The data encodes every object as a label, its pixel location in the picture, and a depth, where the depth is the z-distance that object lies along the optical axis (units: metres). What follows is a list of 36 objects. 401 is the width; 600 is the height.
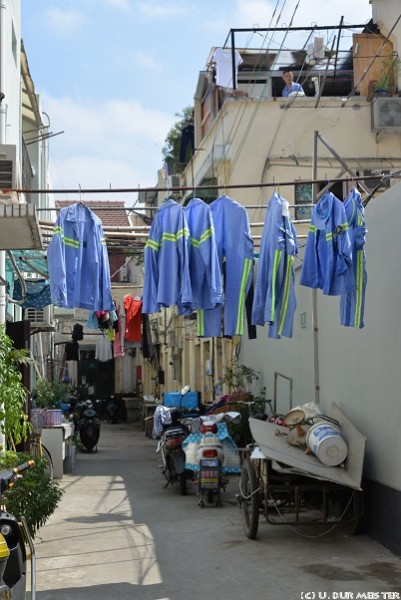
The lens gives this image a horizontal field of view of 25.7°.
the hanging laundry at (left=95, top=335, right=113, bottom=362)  36.62
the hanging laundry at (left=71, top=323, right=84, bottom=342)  25.33
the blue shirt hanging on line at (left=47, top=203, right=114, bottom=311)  8.84
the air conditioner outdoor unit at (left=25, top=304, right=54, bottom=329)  17.56
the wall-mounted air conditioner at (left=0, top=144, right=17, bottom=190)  9.23
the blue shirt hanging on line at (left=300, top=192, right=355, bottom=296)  8.27
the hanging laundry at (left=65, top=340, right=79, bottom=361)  31.66
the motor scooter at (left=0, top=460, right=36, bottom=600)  6.19
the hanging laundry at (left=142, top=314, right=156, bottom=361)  21.78
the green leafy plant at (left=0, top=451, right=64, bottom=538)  8.62
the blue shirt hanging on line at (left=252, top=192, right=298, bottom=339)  8.80
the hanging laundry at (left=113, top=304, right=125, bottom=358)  20.82
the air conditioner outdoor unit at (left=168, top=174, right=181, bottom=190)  27.41
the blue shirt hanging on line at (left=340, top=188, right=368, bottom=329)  8.38
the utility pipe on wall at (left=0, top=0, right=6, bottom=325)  11.02
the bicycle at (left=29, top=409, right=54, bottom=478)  14.28
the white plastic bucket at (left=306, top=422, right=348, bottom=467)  9.41
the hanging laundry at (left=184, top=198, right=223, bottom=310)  8.67
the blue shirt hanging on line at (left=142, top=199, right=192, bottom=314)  8.62
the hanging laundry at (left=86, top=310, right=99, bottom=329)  14.48
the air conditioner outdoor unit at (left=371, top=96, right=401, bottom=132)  20.08
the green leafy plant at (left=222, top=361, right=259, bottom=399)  17.19
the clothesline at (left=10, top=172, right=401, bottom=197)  8.17
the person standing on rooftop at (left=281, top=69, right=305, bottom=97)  20.69
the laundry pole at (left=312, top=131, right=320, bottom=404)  12.25
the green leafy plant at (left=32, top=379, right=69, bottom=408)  17.98
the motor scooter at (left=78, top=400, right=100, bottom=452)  22.97
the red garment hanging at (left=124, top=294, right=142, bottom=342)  20.59
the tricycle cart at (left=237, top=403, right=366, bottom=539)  9.34
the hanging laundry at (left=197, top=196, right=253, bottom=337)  9.02
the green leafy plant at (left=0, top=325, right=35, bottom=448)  8.33
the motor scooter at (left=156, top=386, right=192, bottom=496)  14.33
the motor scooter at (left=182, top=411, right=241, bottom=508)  12.76
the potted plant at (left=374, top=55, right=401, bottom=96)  20.69
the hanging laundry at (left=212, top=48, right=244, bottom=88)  21.25
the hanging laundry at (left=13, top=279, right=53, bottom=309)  15.01
